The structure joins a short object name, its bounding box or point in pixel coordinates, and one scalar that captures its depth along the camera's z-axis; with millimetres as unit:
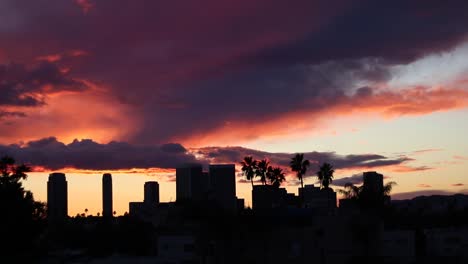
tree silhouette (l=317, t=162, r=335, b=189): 147750
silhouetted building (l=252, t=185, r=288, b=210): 117538
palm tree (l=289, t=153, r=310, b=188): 142000
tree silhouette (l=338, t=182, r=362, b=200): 83131
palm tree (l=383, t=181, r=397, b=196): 83750
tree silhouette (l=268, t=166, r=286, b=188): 143875
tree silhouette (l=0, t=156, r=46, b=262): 68500
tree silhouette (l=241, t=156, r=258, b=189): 142000
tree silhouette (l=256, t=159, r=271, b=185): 143000
